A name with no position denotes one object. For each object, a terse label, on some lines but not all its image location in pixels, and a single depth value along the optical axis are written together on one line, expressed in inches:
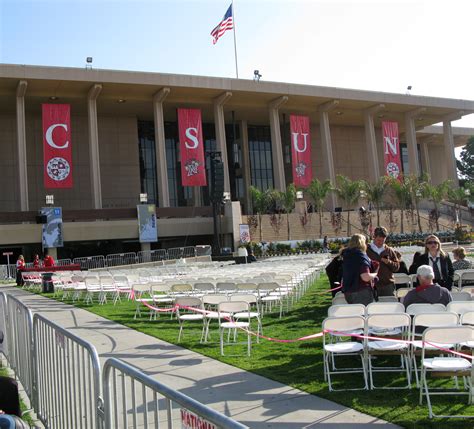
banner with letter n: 2121.1
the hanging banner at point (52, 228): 1621.6
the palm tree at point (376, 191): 1859.0
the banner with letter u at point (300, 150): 1969.7
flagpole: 2017.3
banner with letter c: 1660.9
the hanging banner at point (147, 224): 1740.9
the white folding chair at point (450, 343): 212.4
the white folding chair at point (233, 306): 327.9
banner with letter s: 1807.3
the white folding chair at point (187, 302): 375.6
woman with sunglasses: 357.7
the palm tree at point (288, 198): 1839.3
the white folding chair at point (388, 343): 245.1
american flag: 1768.0
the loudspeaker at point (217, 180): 1409.9
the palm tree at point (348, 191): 1873.8
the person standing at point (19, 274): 1039.0
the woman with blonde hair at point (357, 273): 311.4
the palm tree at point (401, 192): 1873.8
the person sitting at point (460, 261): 475.0
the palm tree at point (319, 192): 1870.1
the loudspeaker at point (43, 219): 1636.3
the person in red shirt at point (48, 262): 1089.4
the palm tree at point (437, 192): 1926.8
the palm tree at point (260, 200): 1876.6
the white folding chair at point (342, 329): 247.1
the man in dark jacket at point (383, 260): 354.0
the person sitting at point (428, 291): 285.6
